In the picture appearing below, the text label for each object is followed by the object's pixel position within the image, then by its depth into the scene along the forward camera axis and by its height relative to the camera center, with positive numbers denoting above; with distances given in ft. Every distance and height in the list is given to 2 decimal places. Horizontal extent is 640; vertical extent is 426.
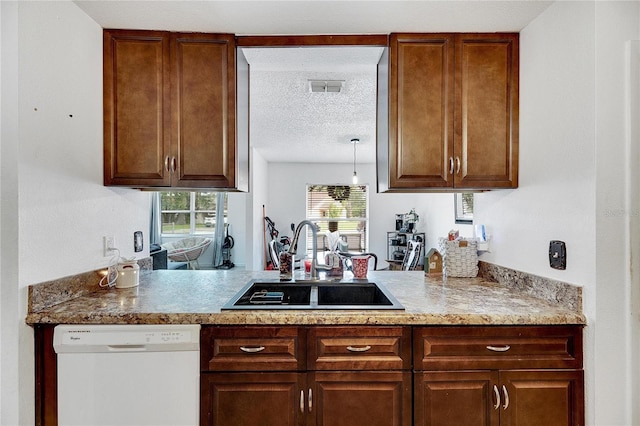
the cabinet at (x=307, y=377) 4.54 -2.21
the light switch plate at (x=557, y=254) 4.82 -0.63
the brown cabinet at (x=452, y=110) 5.82 +1.72
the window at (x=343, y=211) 23.98 +0.03
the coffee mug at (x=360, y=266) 6.79 -1.09
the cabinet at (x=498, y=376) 4.55 -2.20
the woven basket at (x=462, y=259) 6.95 -0.98
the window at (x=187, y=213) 24.99 -0.09
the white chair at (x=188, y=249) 21.87 -2.47
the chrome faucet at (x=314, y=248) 6.70 -0.74
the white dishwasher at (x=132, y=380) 4.50 -2.22
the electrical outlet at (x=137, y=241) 6.97 -0.61
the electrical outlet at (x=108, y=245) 6.04 -0.59
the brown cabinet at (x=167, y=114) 5.87 +1.69
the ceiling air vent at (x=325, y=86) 9.29 +3.48
